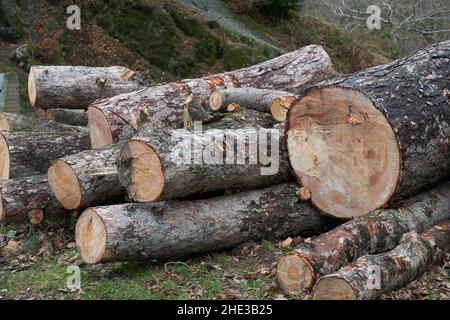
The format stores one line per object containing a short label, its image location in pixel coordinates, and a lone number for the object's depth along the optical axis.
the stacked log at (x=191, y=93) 7.51
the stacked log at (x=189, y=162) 5.69
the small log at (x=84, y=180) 6.38
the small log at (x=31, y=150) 7.40
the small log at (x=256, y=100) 7.61
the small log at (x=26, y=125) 8.32
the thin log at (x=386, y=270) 4.67
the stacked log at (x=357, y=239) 5.17
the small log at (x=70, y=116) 9.68
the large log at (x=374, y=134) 5.87
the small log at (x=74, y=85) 8.64
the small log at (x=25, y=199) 6.77
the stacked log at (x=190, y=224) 5.60
